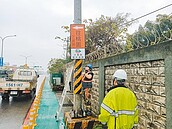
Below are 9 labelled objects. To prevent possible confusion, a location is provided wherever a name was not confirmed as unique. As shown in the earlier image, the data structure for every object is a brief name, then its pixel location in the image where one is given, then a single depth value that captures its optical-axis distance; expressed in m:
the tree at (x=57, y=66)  18.79
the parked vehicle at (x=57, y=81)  11.91
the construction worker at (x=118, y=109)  1.87
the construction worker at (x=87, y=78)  4.48
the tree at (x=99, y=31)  9.68
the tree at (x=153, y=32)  2.13
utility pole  4.08
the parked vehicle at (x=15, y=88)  7.86
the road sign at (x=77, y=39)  3.95
